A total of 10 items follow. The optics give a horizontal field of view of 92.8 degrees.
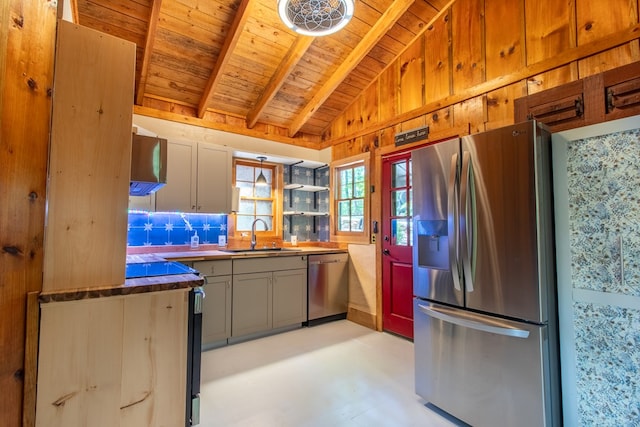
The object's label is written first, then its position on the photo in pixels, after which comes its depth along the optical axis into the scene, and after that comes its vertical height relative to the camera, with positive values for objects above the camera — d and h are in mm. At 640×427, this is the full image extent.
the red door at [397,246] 3358 -220
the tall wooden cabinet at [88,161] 1319 +297
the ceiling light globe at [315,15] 2184 +1587
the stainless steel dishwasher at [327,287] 3754 -769
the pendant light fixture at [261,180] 4082 +632
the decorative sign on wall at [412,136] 3221 +1001
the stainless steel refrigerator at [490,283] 1636 -332
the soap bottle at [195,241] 3605 -167
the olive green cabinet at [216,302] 2992 -753
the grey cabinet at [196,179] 3191 +523
